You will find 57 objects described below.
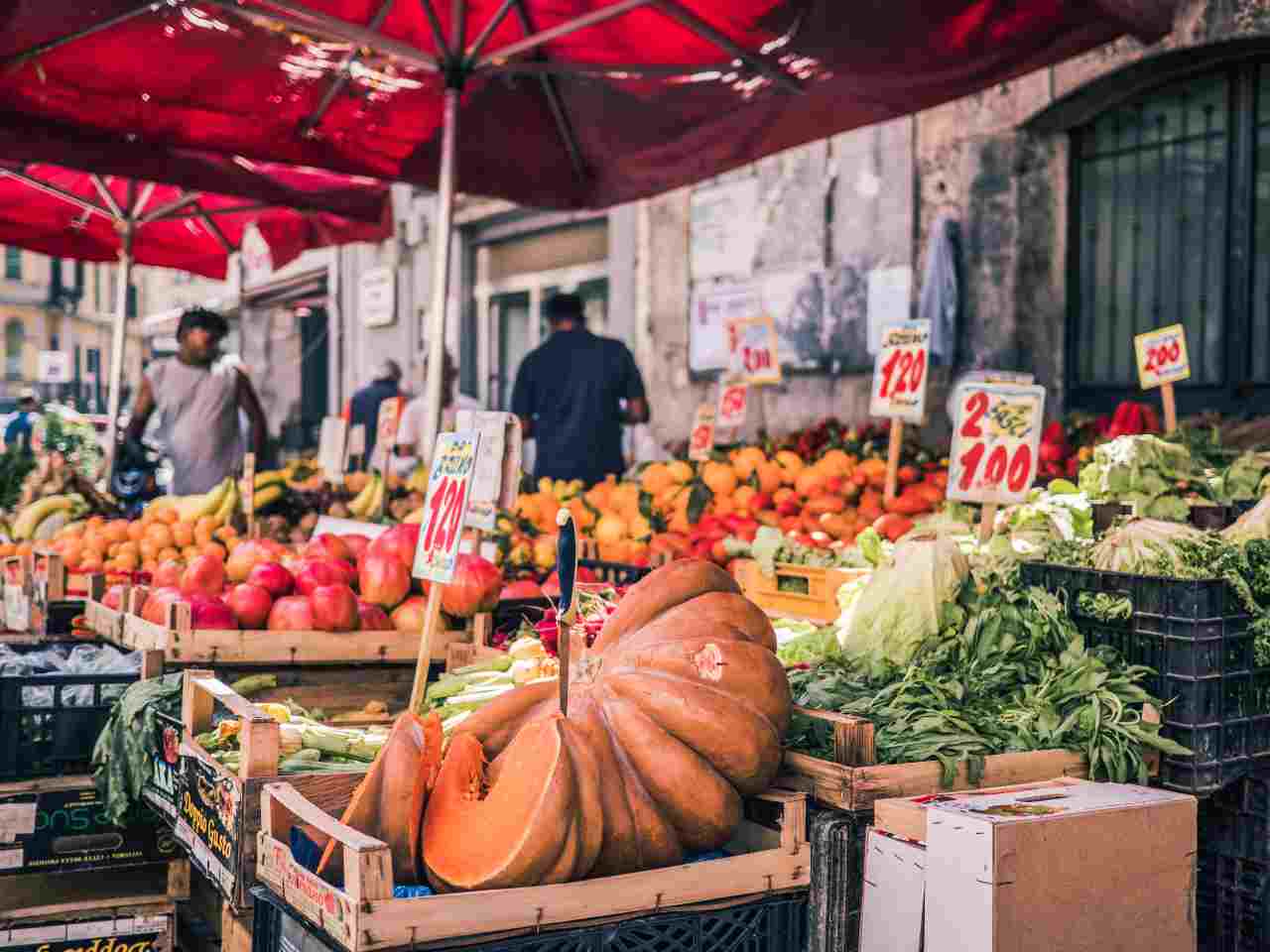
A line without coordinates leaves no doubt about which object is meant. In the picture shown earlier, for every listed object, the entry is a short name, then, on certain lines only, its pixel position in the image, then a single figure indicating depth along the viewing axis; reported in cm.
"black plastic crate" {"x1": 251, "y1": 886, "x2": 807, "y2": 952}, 220
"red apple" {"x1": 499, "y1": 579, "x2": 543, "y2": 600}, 450
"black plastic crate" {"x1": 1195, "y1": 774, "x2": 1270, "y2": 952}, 316
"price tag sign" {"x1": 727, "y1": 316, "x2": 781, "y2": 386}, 654
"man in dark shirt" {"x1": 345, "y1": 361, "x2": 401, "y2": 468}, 1054
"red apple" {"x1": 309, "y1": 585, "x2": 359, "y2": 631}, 394
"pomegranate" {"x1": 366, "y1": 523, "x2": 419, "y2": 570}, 431
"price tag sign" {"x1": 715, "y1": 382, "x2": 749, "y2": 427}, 650
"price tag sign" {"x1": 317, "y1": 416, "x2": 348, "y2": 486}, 679
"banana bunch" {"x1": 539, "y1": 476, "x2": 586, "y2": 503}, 648
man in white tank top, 740
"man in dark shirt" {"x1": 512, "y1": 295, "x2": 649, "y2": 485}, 711
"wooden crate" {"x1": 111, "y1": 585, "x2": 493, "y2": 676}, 375
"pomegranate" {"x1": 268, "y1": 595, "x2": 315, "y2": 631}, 393
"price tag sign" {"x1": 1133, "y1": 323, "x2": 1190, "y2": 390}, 495
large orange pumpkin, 218
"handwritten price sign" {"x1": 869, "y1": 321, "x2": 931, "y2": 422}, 471
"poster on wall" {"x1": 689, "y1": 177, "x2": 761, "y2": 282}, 1011
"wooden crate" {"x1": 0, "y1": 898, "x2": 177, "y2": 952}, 335
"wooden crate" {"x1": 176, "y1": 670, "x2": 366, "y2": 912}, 267
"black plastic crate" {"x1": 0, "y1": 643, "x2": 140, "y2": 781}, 358
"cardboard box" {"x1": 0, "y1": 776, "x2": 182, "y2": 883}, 347
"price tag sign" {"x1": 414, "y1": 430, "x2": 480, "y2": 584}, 292
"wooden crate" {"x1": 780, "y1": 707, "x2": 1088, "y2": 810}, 260
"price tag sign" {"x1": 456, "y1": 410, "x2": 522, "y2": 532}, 358
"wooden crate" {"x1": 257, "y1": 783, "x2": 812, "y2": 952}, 206
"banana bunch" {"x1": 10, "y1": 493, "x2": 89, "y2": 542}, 643
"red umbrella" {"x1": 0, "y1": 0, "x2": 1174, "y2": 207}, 487
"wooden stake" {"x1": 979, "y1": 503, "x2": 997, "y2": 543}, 401
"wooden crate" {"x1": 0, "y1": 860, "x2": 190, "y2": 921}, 342
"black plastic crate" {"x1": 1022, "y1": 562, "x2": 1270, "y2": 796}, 302
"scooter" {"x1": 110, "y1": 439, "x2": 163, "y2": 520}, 777
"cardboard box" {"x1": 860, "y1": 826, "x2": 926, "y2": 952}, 241
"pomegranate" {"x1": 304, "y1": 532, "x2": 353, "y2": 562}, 447
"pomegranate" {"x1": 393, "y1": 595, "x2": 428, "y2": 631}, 415
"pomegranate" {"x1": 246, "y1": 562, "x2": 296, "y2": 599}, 407
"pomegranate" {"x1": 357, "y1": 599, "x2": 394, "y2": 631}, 408
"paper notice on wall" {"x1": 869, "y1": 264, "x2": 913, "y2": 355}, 866
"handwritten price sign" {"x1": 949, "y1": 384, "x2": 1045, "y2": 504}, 396
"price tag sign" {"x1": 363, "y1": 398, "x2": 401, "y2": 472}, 614
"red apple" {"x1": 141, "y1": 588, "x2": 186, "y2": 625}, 395
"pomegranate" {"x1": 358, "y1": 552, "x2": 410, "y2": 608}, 420
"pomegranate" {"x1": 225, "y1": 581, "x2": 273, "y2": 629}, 394
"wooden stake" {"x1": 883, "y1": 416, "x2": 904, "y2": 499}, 490
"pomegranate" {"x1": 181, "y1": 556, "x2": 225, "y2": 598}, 421
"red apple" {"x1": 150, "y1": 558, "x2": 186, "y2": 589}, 446
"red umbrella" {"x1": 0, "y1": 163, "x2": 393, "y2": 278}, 864
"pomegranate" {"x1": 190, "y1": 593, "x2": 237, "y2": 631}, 382
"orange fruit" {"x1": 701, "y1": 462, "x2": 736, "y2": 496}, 607
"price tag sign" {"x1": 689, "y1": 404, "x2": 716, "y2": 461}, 636
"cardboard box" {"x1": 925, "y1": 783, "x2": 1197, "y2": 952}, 227
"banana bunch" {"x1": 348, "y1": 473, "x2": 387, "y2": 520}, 675
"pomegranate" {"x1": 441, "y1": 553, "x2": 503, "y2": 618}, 410
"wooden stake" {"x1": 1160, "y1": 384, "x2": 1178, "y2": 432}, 482
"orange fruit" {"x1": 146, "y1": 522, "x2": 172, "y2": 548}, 551
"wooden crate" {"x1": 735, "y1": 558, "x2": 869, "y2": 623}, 431
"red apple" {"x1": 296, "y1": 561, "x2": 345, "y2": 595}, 411
